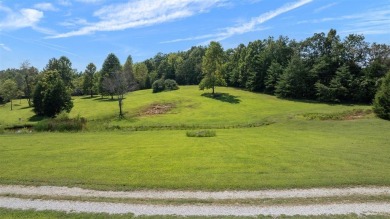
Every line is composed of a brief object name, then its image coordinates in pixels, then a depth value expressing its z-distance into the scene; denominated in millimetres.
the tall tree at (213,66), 75000
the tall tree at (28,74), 96062
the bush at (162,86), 92188
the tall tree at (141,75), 113250
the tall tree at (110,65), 90094
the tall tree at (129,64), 106000
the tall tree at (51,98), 60906
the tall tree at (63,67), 102250
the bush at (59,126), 41969
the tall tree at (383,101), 39969
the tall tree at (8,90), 82000
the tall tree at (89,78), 93938
